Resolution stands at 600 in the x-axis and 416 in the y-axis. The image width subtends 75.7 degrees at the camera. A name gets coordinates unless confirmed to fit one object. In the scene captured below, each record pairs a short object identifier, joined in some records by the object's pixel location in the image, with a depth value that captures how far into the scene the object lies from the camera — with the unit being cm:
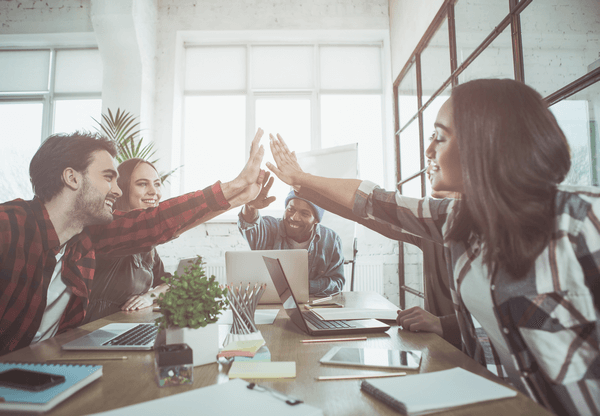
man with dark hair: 118
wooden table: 59
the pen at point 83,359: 85
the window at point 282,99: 442
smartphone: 62
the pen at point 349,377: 71
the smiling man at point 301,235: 248
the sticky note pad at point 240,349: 83
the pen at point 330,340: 99
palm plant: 312
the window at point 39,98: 444
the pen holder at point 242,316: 97
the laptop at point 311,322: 106
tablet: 77
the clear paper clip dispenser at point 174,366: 67
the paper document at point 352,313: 124
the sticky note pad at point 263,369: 73
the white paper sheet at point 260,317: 125
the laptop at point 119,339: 91
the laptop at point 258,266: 153
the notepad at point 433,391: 57
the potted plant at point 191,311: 79
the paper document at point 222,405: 56
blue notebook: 57
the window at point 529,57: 137
